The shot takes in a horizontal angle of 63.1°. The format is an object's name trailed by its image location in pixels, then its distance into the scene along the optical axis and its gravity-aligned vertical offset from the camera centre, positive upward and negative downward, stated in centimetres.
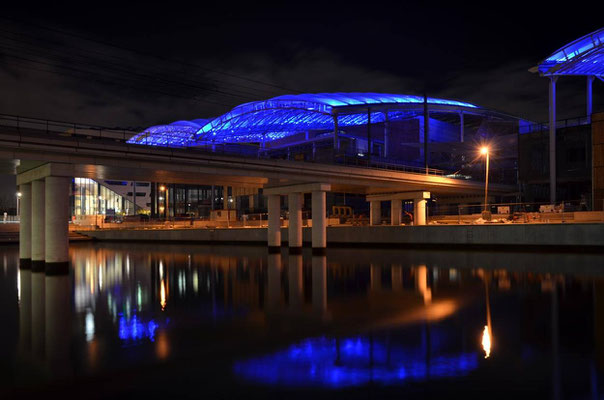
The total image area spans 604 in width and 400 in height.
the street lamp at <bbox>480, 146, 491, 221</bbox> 4044 -68
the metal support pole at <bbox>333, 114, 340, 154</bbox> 7538 +1057
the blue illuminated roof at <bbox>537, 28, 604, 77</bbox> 4568 +1425
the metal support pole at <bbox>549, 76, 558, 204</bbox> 4956 +737
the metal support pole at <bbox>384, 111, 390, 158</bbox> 8248 +1151
